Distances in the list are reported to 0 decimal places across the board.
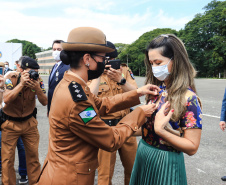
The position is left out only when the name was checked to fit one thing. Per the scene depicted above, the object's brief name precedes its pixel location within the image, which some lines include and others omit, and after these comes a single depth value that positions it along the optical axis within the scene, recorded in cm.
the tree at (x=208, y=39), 4819
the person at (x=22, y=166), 410
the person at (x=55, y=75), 379
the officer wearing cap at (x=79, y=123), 168
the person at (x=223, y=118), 427
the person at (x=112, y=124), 325
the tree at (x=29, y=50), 11672
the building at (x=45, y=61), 11776
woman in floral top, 185
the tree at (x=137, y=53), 6950
